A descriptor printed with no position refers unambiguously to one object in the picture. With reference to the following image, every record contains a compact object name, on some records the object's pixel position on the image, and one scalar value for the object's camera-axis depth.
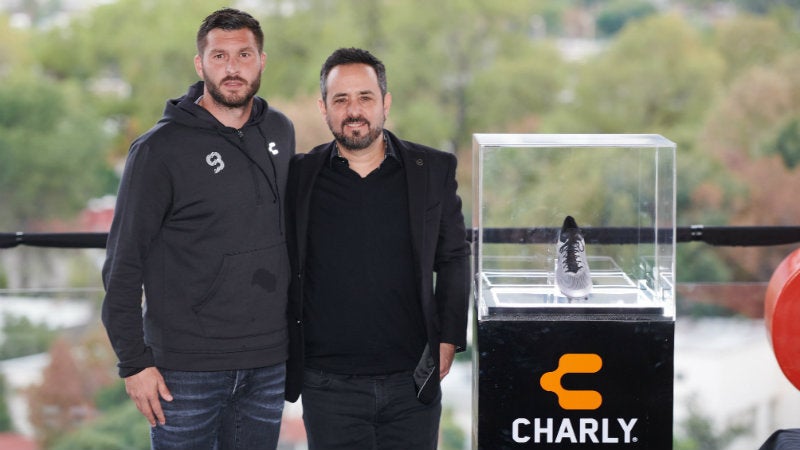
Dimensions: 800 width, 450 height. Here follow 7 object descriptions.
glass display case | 2.44
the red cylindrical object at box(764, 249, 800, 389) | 2.67
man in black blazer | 2.34
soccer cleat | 2.46
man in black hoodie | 2.29
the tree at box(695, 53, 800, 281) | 20.80
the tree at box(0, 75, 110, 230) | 22.42
